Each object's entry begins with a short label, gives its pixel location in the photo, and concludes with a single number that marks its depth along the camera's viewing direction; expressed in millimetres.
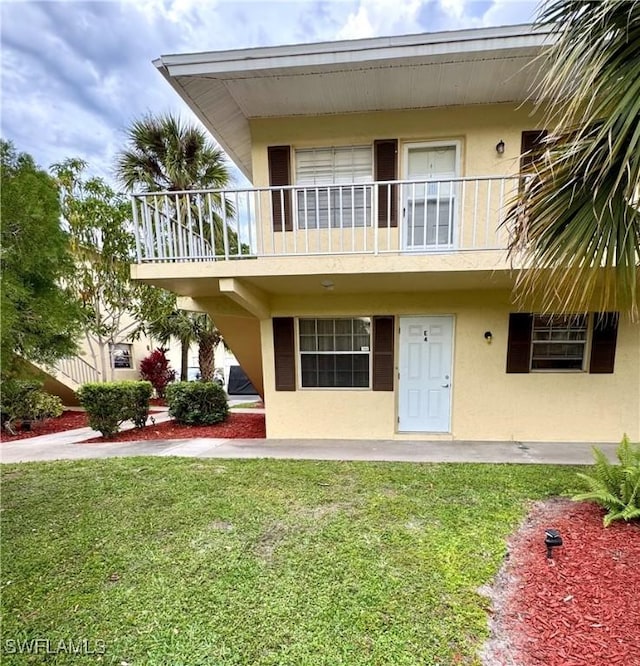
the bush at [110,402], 6973
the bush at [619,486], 2996
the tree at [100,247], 8734
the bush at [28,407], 8227
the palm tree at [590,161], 2111
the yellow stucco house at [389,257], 4840
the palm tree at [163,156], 8703
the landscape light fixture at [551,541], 2604
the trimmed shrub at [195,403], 8086
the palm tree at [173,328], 11809
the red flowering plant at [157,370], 13500
